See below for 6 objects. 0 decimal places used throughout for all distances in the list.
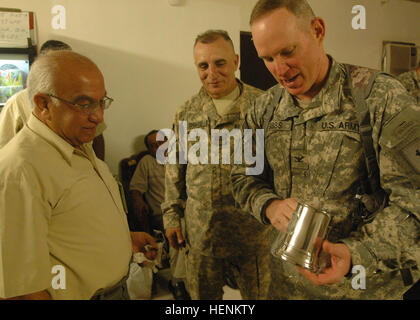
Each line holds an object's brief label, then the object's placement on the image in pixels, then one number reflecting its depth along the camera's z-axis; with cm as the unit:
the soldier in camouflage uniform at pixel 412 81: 116
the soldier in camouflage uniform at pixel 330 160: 63
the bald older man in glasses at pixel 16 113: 103
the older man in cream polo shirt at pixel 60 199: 60
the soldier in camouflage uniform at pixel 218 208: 116
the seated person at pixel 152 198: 132
